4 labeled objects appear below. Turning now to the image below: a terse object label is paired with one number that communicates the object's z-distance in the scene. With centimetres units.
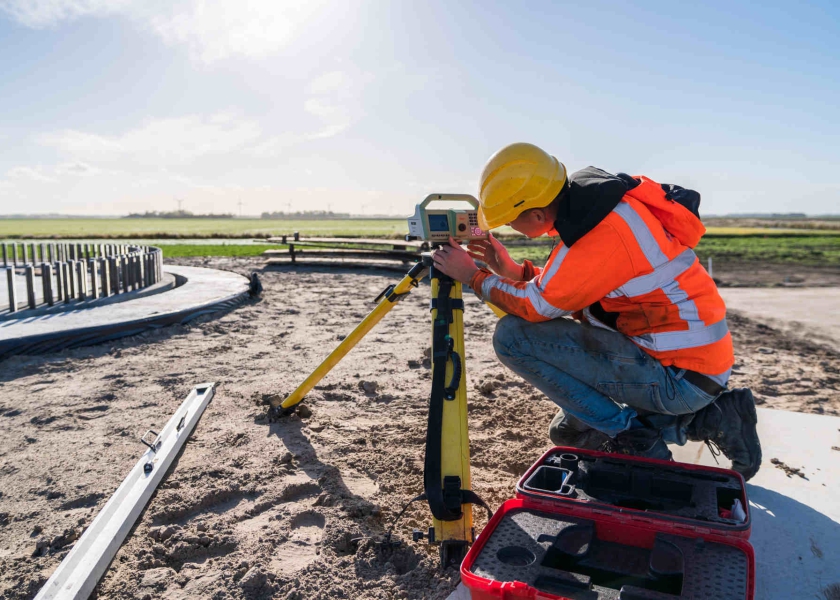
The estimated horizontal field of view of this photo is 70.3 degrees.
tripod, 236
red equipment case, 171
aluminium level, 215
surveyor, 240
